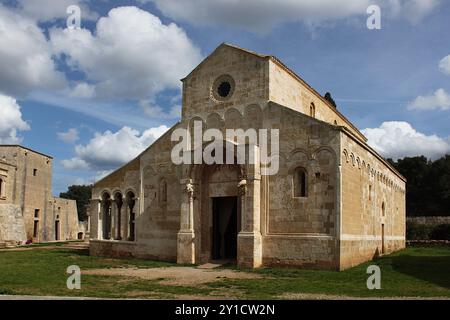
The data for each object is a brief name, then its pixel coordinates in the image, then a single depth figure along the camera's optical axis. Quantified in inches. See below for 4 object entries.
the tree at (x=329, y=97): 1689.2
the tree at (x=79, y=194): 4742.9
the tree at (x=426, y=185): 2536.9
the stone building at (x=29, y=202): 1847.9
